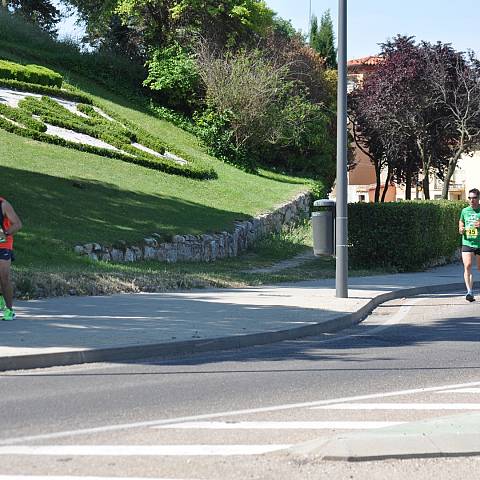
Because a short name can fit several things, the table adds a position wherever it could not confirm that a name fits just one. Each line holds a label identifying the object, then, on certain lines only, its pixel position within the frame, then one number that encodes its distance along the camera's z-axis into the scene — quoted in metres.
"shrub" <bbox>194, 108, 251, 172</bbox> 44.62
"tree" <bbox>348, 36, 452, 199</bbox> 45.50
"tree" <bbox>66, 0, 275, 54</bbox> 50.84
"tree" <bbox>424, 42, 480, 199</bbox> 43.72
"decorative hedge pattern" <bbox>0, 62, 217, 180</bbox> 35.41
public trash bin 18.92
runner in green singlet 18.61
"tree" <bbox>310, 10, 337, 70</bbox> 84.75
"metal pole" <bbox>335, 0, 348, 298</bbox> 18.20
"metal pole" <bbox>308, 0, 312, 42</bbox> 87.44
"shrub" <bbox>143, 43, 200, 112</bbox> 47.69
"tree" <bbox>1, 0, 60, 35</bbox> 68.19
